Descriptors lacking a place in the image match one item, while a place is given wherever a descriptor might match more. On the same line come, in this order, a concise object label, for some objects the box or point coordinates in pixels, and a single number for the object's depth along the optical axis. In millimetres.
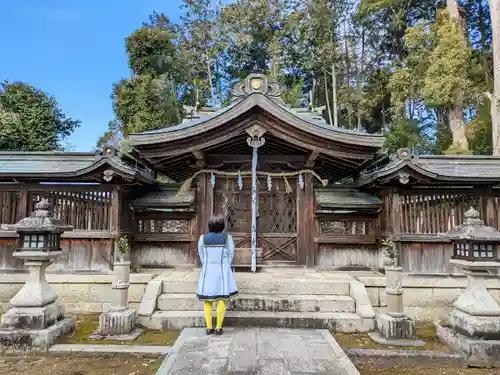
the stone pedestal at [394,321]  5852
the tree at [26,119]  16984
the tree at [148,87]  24500
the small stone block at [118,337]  5848
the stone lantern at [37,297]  5422
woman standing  5608
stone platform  6367
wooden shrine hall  8039
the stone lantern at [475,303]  5160
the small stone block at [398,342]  5703
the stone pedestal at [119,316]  5980
